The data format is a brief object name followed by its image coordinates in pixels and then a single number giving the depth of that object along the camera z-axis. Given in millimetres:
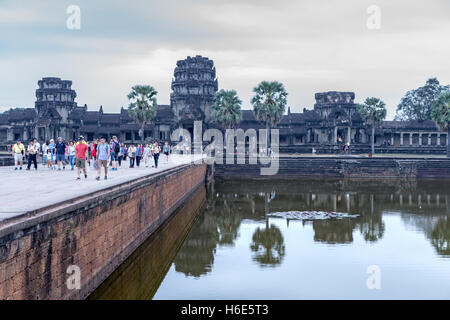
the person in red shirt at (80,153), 19922
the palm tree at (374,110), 78750
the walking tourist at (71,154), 27500
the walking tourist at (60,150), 26142
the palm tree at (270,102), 72188
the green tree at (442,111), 64562
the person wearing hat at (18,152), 26270
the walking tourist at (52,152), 27953
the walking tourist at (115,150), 27328
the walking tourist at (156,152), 30438
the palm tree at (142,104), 73875
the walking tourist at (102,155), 19922
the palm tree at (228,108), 76250
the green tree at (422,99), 118238
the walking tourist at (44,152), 29011
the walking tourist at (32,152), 26156
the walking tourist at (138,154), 32250
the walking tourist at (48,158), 27959
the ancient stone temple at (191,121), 91000
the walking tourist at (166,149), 38116
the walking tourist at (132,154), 31281
